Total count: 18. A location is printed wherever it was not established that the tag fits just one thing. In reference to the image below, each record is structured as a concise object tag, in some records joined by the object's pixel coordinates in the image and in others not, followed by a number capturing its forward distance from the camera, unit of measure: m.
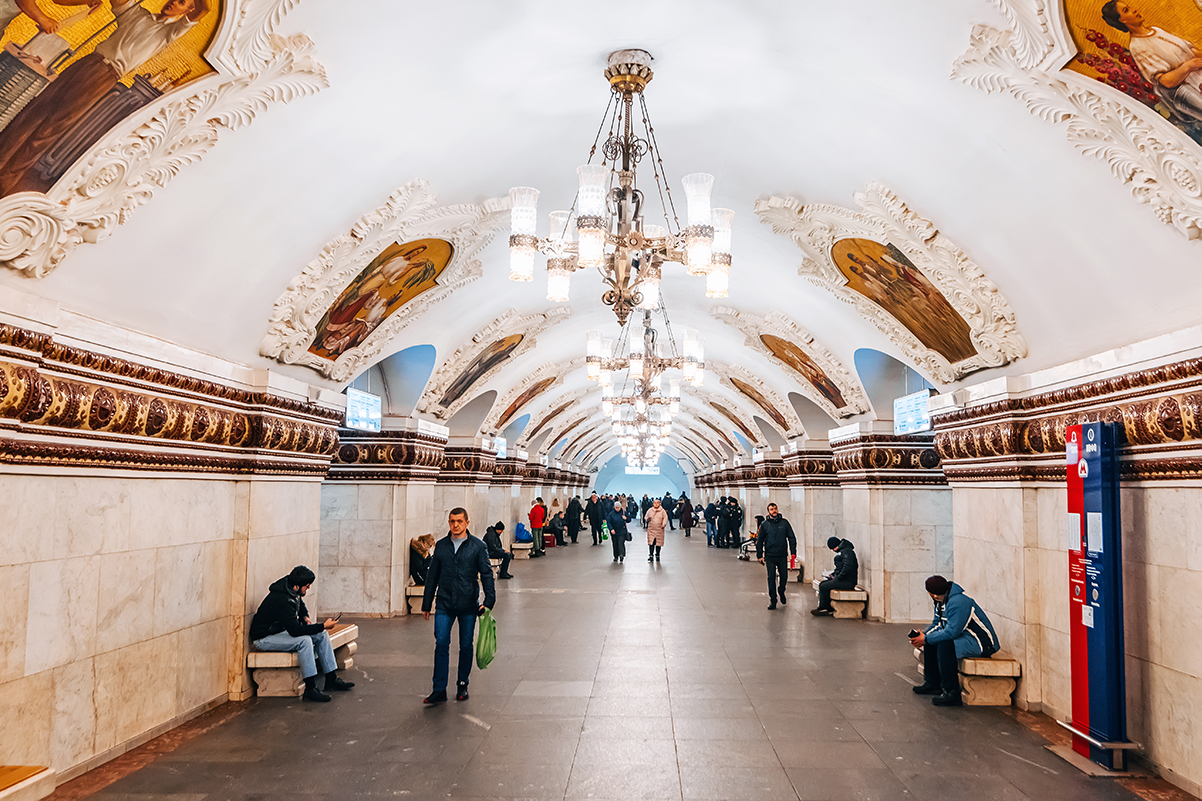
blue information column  4.78
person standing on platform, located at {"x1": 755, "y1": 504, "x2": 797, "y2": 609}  11.47
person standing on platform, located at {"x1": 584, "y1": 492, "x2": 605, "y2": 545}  22.93
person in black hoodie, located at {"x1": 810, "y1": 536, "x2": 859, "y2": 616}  10.69
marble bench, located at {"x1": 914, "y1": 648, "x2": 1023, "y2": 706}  6.18
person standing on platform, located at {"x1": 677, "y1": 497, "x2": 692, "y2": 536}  29.83
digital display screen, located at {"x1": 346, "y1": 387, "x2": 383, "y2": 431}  10.01
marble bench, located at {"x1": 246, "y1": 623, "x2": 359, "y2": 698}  6.30
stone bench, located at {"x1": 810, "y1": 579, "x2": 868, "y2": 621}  10.51
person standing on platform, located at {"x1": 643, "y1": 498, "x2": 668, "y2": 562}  17.57
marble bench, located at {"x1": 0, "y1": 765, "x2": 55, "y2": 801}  3.56
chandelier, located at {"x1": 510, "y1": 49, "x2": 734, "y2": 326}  4.62
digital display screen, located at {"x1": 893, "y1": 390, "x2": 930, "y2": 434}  10.02
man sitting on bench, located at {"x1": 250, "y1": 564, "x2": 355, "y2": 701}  6.28
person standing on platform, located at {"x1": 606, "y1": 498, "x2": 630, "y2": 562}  17.92
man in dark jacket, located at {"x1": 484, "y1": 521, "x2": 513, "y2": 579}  13.32
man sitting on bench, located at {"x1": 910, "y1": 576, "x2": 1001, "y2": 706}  6.25
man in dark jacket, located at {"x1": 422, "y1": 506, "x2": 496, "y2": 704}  6.00
